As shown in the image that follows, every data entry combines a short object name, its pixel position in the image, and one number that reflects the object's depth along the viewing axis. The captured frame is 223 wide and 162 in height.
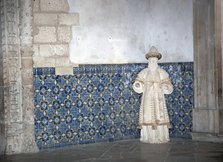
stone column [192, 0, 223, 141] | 7.97
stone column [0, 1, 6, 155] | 7.35
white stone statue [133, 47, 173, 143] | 8.01
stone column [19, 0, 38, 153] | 7.47
